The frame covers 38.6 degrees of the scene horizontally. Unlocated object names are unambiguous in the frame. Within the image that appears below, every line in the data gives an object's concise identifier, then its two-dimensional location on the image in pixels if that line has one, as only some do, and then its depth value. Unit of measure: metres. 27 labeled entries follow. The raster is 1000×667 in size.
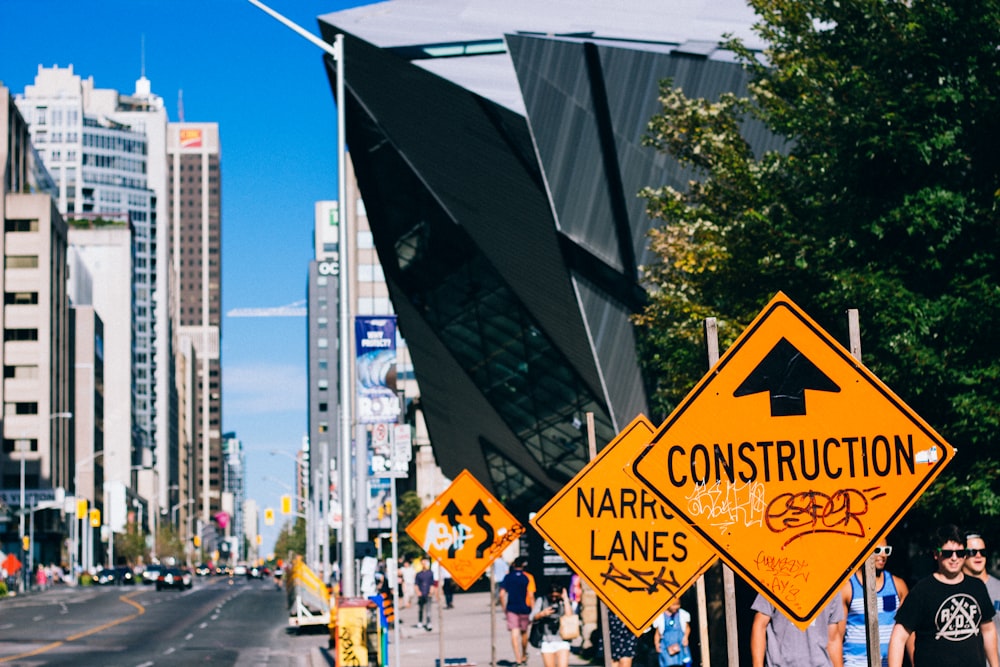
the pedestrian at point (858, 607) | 10.66
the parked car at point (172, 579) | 81.38
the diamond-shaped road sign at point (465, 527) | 19.23
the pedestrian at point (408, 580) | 46.66
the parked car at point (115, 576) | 105.75
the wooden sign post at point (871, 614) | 6.58
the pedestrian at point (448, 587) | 42.25
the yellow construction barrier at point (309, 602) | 37.41
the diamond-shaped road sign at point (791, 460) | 6.62
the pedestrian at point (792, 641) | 9.47
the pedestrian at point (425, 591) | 36.03
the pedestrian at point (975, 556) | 9.91
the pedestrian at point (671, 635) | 15.48
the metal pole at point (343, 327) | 23.58
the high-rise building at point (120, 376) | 180.75
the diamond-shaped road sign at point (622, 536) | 11.29
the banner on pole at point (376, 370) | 26.09
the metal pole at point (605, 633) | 11.38
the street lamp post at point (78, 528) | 117.00
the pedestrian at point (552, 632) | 17.73
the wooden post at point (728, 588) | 7.36
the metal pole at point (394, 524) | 28.99
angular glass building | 40.88
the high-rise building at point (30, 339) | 123.25
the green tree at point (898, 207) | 16.80
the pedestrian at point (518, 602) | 21.64
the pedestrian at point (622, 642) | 15.73
